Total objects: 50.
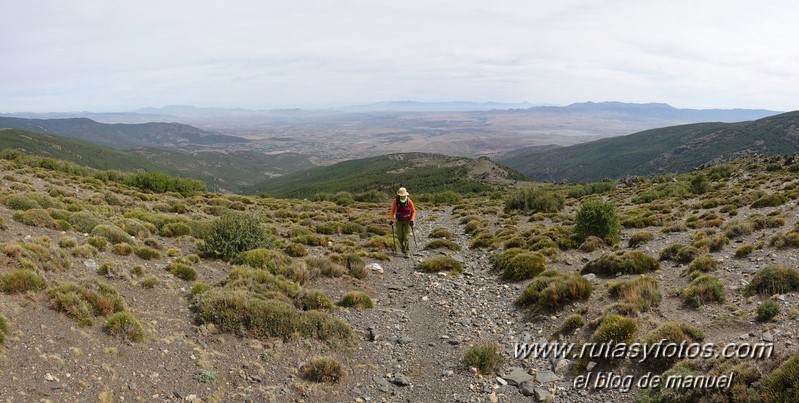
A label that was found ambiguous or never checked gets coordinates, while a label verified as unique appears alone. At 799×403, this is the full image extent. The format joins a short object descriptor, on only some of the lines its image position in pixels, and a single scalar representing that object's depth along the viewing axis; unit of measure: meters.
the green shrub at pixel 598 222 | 19.06
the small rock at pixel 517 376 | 8.23
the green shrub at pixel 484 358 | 8.55
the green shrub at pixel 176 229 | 16.57
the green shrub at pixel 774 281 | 9.19
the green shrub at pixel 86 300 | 7.77
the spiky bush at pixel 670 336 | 7.38
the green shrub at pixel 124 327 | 7.70
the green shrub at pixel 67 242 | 11.05
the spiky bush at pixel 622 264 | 13.24
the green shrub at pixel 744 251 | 12.74
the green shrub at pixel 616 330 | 8.23
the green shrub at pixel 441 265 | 16.56
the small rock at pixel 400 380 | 8.27
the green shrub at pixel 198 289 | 10.52
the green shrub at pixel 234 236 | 14.77
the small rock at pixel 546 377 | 8.11
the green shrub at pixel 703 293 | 9.51
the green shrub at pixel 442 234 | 24.89
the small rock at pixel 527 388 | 7.79
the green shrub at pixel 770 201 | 20.77
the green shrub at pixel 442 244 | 21.22
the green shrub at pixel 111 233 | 12.89
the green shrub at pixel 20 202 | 14.37
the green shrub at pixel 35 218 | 12.55
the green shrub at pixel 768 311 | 7.95
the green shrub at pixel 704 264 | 11.80
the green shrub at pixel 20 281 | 7.80
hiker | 17.83
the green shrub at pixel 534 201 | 35.03
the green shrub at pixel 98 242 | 11.72
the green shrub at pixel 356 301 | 11.97
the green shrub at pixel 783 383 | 5.26
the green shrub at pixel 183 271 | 11.68
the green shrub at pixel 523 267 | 14.79
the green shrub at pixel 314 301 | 11.16
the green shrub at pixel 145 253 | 12.38
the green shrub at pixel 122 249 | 11.99
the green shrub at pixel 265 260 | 13.72
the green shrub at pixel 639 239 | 17.43
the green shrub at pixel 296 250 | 16.94
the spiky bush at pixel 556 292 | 11.27
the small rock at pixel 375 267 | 16.00
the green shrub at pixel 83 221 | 13.75
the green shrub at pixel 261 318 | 9.27
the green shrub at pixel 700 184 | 33.53
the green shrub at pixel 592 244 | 17.70
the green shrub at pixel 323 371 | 8.07
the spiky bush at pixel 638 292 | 9.52
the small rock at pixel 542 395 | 7.51
